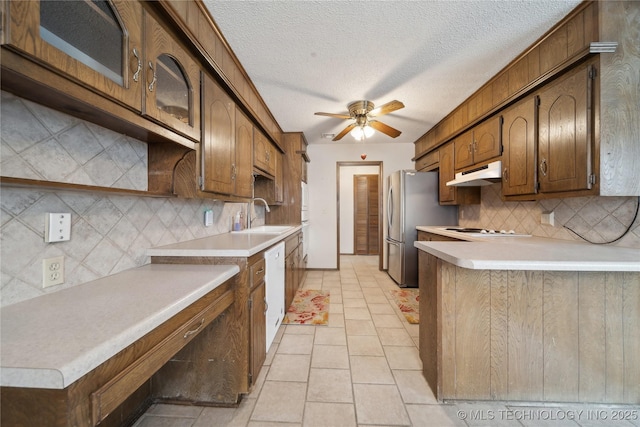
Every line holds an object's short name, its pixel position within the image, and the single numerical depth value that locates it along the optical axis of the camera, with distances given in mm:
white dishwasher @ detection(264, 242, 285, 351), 1810
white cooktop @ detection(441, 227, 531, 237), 2248
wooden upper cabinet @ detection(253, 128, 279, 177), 2445
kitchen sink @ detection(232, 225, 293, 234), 2629
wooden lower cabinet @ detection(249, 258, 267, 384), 1479
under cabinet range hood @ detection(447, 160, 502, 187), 2211
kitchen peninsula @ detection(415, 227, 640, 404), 1337
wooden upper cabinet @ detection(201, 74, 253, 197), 1507
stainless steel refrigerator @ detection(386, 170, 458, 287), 3488
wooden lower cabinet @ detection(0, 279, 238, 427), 520
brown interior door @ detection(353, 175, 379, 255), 6016
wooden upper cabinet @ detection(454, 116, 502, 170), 2254
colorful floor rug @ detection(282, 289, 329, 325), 2453
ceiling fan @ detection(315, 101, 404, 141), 2447
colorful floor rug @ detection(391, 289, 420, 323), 2531
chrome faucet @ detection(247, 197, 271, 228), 2906
